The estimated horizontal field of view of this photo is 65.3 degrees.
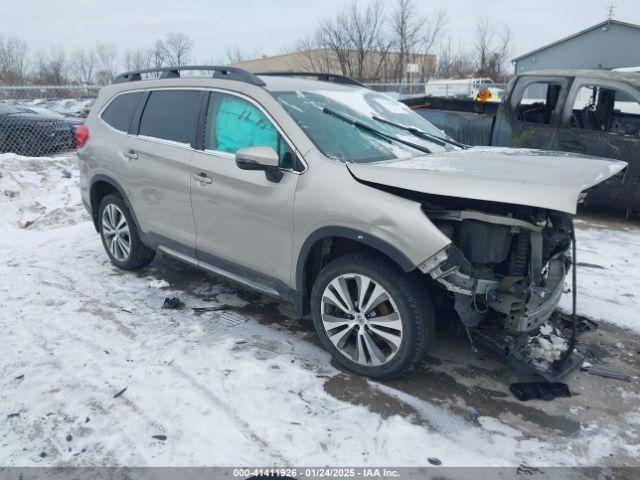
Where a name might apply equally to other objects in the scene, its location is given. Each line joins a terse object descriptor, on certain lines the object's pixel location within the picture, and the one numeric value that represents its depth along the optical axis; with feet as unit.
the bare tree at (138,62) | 144.36
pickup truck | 21.56
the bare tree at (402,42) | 116.16
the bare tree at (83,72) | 150.92
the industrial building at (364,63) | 119.03
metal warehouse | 107.24
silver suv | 9.64
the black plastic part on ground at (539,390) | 10.29
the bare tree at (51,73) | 131.34
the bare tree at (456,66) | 150.61
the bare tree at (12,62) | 138.25
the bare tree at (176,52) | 128.67
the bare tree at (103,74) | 141.47
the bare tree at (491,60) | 145.62
